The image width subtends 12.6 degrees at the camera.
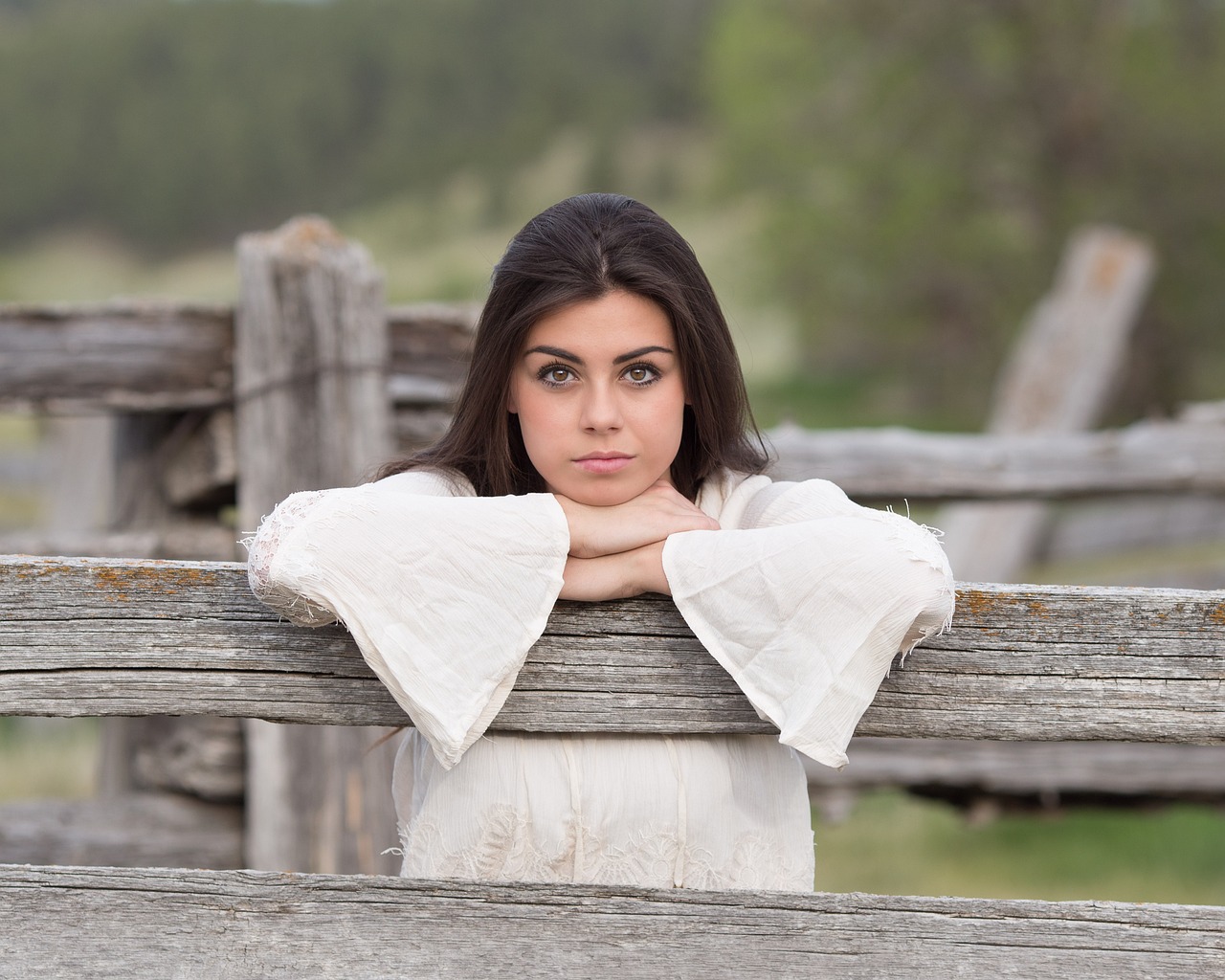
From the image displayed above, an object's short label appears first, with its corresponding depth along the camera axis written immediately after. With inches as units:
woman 156.6
